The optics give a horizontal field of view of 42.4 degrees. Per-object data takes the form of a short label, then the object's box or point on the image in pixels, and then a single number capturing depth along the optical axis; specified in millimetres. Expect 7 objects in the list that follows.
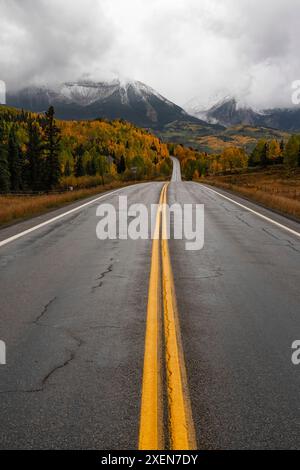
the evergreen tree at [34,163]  69688
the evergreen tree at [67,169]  112350
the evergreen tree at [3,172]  59531
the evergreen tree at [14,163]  68938
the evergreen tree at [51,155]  48181
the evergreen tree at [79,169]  113625
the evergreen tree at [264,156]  118250
